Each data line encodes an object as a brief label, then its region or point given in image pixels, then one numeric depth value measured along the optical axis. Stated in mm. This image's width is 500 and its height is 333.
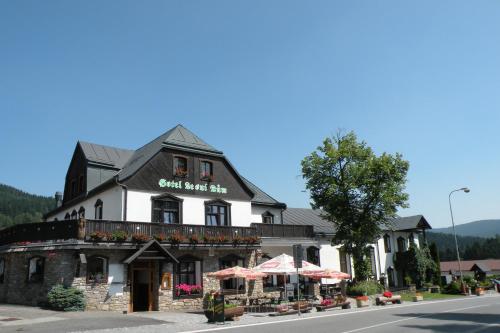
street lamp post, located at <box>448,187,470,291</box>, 39312
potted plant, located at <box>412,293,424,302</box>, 29422
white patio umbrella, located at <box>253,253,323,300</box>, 22219
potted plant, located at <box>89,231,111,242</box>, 21922
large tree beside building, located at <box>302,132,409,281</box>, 33719
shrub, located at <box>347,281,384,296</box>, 31828
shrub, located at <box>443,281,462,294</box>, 39688
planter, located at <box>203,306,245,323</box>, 17859
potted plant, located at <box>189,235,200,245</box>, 25594
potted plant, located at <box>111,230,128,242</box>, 22656
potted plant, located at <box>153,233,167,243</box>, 24181
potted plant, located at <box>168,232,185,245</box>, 24809
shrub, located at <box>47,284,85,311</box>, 20312
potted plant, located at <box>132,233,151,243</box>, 23297
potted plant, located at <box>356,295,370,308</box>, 24562
